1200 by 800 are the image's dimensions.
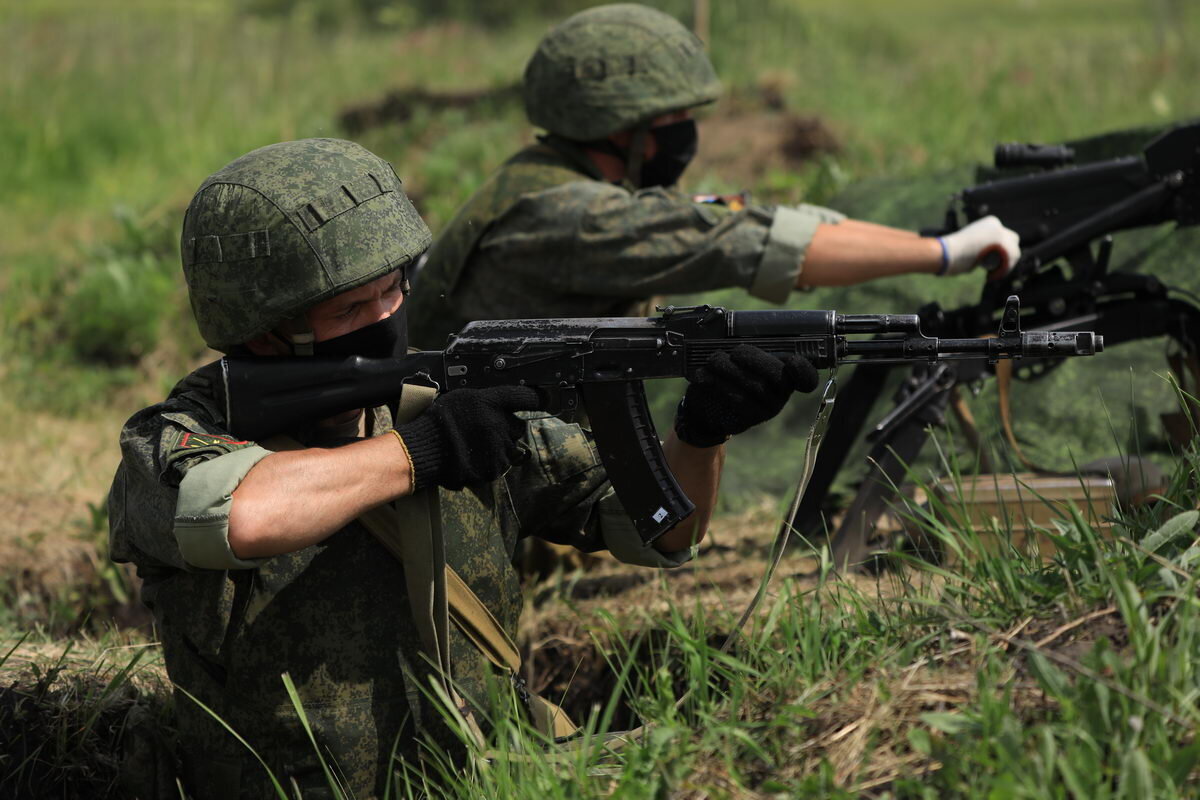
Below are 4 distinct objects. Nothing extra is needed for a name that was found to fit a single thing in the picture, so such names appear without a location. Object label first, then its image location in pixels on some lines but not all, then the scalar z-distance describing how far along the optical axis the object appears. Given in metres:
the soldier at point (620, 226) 9.25
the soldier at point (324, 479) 5.62
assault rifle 5.84
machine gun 9.07
